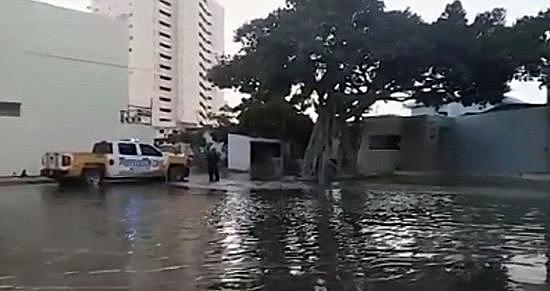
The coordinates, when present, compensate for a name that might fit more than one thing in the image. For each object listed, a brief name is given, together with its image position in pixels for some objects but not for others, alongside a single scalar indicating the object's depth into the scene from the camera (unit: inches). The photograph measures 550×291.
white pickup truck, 1204.5
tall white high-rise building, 3961.6
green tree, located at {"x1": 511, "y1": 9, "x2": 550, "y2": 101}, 1286.9
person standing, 1291.8
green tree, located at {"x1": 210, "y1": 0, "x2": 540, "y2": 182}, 1254.3
